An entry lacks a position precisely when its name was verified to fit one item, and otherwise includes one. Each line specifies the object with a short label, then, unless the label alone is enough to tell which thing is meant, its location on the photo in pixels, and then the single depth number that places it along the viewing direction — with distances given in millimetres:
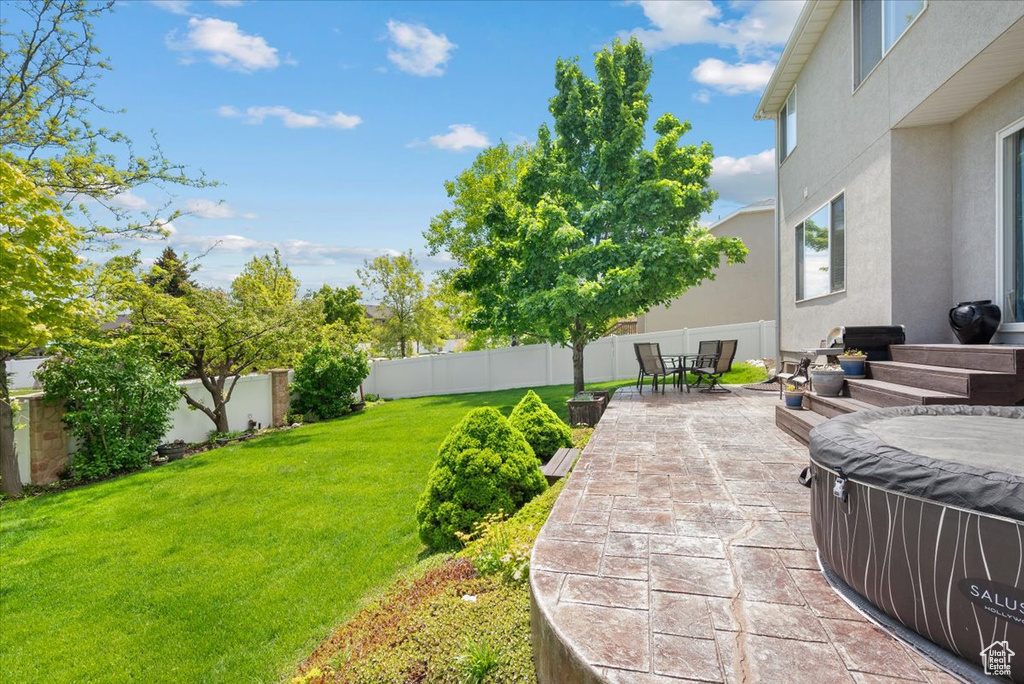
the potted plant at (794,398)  5625
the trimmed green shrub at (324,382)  14141
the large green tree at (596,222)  9781
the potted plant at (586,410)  8039
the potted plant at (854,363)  5449
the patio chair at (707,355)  9289
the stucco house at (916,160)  4559
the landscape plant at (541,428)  5738
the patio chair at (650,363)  9273
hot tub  1481
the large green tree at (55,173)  6157
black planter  4641
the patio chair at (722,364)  9078
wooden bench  4727
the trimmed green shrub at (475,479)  4023
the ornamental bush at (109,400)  8250
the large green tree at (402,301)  23328
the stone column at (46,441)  8031
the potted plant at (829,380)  5297
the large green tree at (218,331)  10164
